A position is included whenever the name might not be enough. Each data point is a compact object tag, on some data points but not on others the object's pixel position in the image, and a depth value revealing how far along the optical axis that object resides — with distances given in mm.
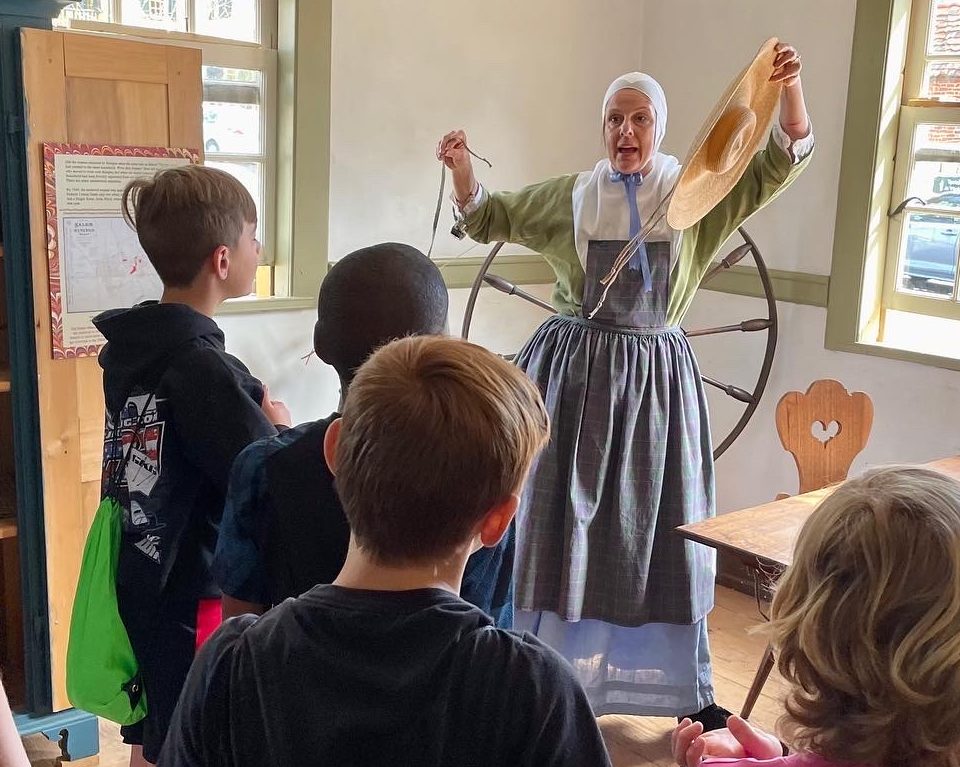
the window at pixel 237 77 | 2859
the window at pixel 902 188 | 3018
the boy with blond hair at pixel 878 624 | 876
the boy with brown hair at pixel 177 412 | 1492
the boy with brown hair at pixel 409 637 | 827
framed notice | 2139
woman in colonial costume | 2359
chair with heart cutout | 2529
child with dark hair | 1170
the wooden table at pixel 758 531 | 1823
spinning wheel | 3150
